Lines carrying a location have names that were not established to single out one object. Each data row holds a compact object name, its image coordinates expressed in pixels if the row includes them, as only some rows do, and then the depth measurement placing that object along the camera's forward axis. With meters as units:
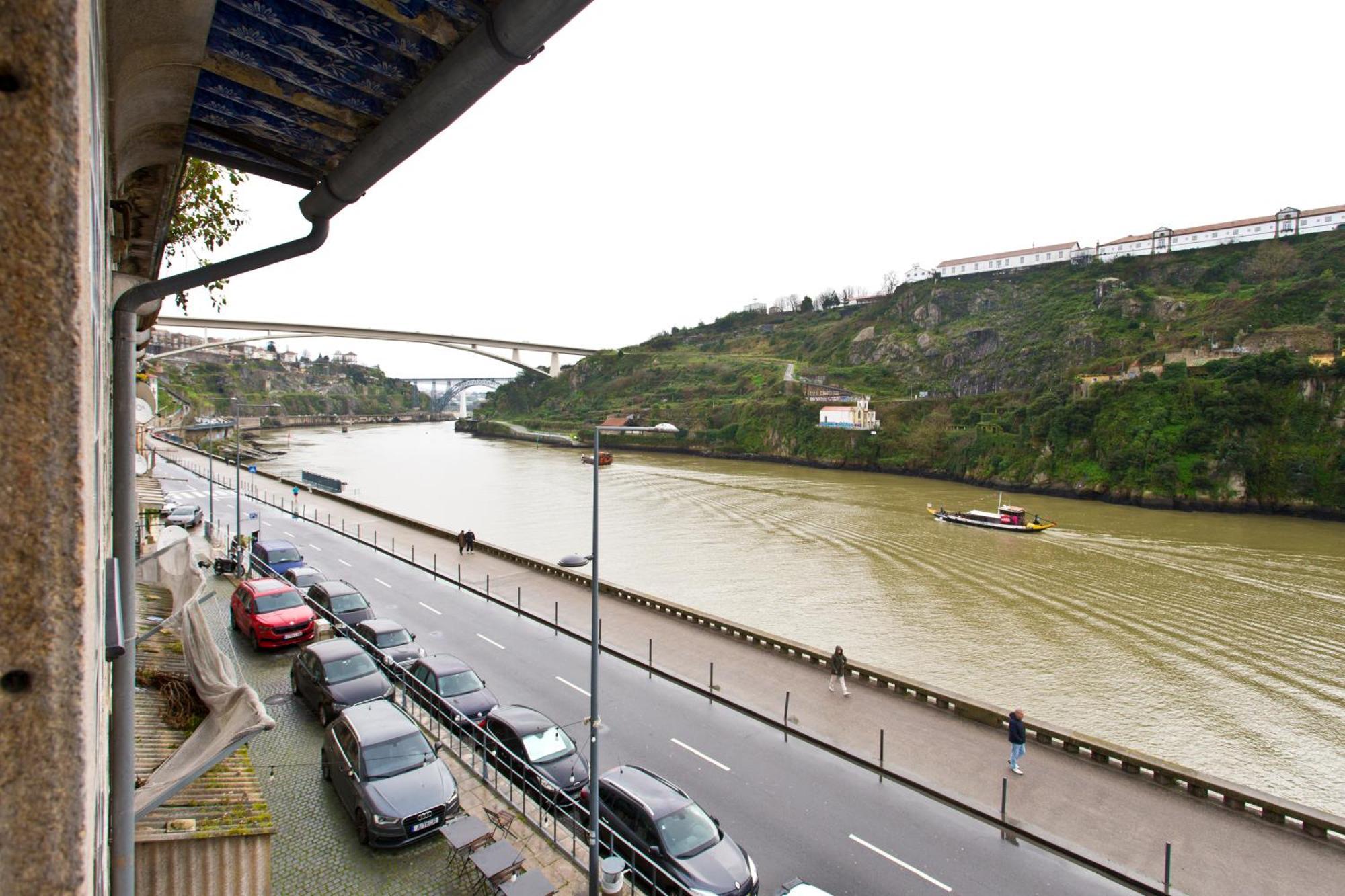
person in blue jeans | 9.44
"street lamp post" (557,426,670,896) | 6.23
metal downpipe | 2.50
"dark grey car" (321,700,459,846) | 6.82
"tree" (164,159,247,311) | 5.69
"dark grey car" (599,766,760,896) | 6.58
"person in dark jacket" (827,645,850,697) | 11.88
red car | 11.88
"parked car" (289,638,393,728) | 9.36
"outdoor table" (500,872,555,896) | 5.81
